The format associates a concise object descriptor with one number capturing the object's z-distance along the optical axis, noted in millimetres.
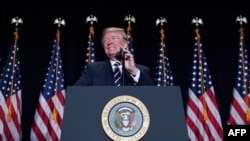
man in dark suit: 6051
